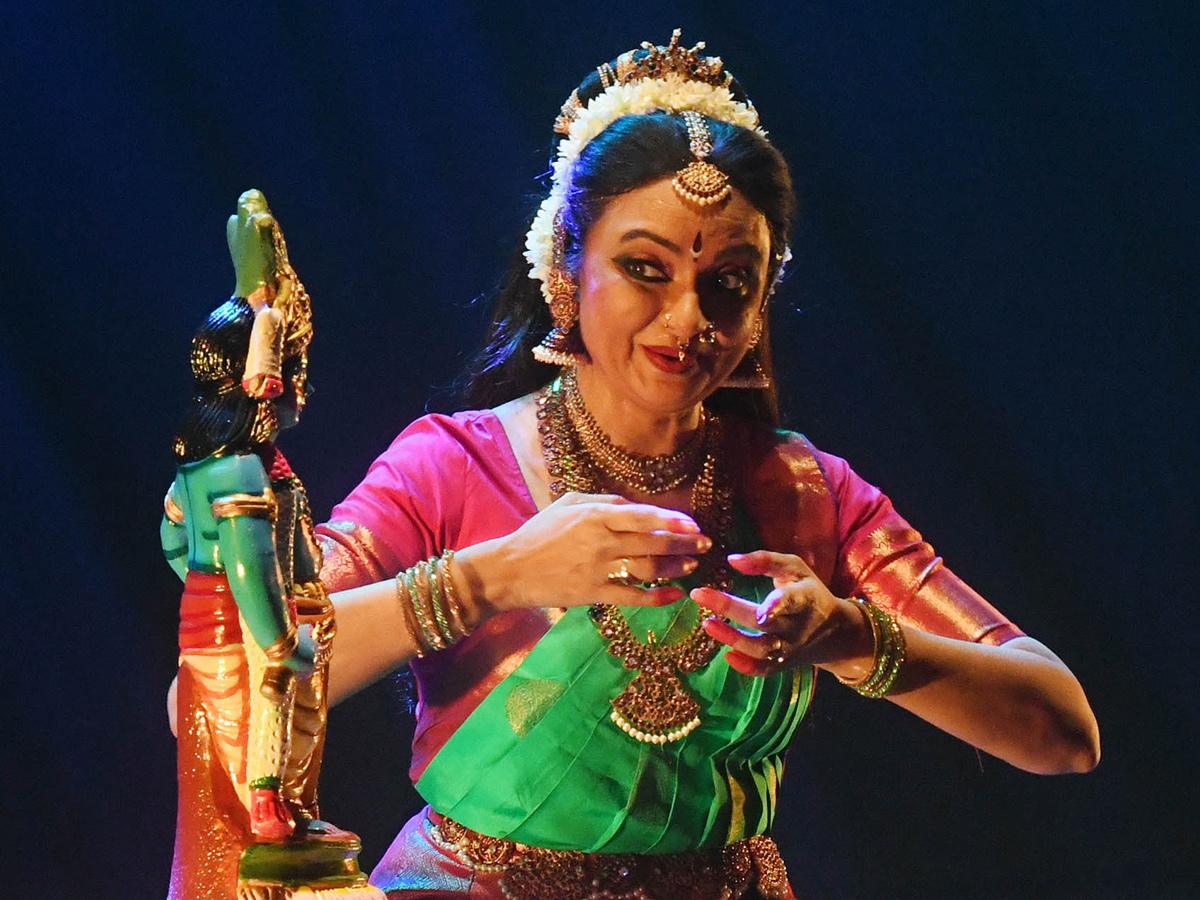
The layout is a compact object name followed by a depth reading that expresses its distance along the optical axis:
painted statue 5.33
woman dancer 5.61
